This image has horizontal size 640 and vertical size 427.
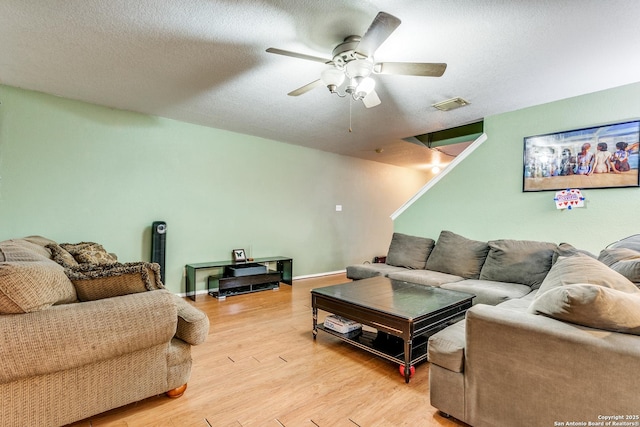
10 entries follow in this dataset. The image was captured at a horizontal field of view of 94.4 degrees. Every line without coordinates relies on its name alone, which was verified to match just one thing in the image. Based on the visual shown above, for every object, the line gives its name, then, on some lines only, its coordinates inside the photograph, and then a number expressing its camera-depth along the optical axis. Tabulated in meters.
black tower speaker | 3.64
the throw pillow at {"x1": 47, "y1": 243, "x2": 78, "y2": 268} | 2.23
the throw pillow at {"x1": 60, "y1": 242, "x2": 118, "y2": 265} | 2.76
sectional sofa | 1.12
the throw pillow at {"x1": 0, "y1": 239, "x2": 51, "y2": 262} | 1.71
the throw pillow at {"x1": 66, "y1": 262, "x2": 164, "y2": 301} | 1.54
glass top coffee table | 1.94
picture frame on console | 4.39
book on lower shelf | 2.41
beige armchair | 1.23
